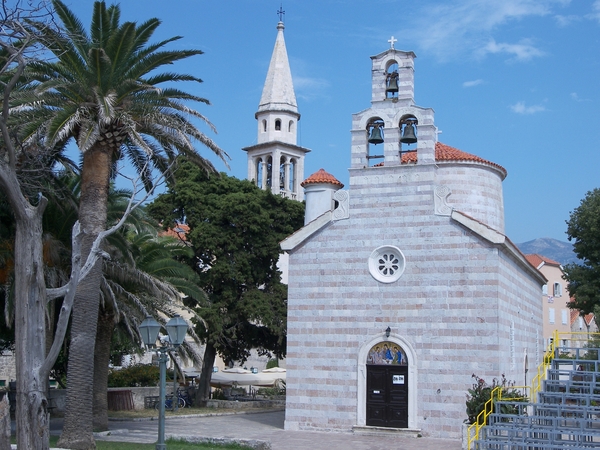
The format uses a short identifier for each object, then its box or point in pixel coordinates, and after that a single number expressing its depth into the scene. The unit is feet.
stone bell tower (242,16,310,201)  181.88
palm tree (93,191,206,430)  73.61
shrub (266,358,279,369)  176.04
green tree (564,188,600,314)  119.96
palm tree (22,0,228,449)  58.95
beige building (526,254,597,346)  197.26
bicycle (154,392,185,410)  105.19
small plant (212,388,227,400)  119.24
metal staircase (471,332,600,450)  57.21
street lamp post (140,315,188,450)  47.62
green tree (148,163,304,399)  107.14
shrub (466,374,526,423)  61.46
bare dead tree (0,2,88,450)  37.81
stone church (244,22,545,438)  70.49
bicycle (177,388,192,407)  110.52
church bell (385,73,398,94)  78.80
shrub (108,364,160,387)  111.24
